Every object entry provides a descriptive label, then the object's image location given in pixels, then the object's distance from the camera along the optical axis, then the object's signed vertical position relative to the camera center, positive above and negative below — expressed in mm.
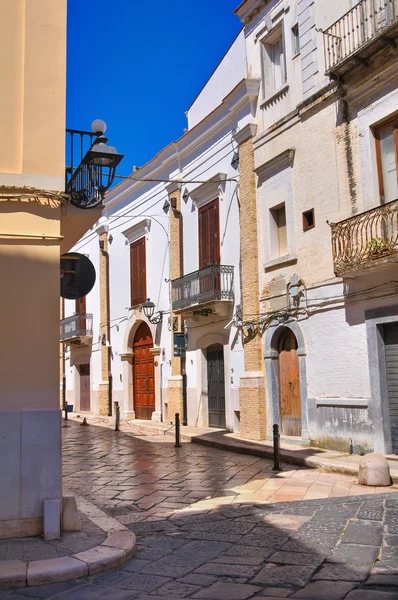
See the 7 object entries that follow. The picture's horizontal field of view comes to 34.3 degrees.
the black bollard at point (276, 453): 11055 -1273
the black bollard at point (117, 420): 19383 -1091
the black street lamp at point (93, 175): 7000 +2320
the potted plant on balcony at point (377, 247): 10836 +2148
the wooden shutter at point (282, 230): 14938 +3430
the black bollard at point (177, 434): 14945 -1231
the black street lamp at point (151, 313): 21183 +2278
